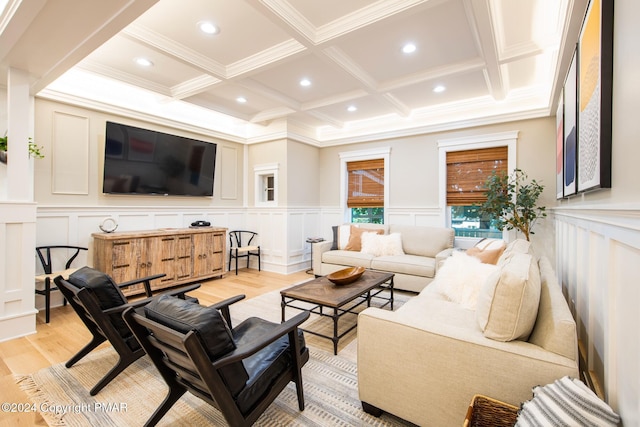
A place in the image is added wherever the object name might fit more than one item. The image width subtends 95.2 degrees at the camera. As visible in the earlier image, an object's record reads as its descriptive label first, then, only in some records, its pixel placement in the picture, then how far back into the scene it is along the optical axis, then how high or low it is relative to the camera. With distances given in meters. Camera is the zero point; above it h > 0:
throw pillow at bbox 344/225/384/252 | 4.73 -0.43
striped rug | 1.68 -1.20
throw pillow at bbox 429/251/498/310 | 2.21 -0.54
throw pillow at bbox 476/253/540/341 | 1.36 -0.44
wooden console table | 3.67 -0.61
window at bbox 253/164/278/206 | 5.60 +0.53
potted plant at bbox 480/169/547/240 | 3.84 +0.13
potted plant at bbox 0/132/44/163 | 2.84 +0.65
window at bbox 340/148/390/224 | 5.50 +0.53
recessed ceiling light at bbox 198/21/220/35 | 2.63 +1.69
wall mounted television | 3.99 +0.73
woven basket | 1.20 -0.84
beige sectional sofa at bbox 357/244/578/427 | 1.25 -0.66
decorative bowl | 2.84 -0.66
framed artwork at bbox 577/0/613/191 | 1.26 +0.58
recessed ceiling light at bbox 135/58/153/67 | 3.29 +1.71
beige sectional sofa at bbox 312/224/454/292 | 3.90 -0.64
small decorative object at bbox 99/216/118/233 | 3.94 -0.20
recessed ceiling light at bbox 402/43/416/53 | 2.96 +1.69
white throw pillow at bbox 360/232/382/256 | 4.48 -0.50
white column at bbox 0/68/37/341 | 2.65 -0.18
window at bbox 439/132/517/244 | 4.38 +0.62
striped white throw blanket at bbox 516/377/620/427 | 0.95 -0.66
